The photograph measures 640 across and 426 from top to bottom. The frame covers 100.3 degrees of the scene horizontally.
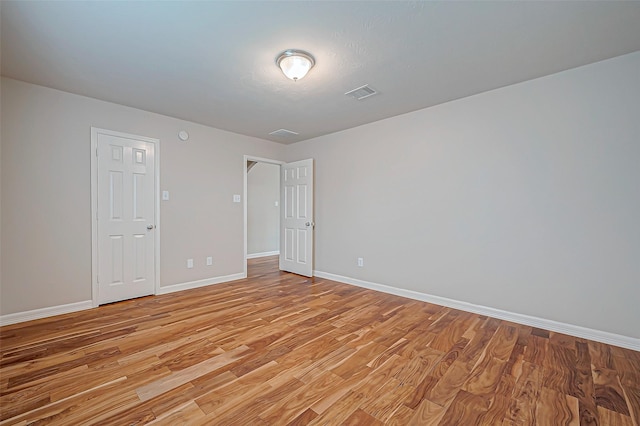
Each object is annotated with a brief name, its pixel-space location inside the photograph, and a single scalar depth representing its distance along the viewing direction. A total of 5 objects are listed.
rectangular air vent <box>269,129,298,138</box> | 4.46
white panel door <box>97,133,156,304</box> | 3.30
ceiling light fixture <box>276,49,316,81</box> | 2.26
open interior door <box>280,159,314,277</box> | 4.81
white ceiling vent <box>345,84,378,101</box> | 2.90
